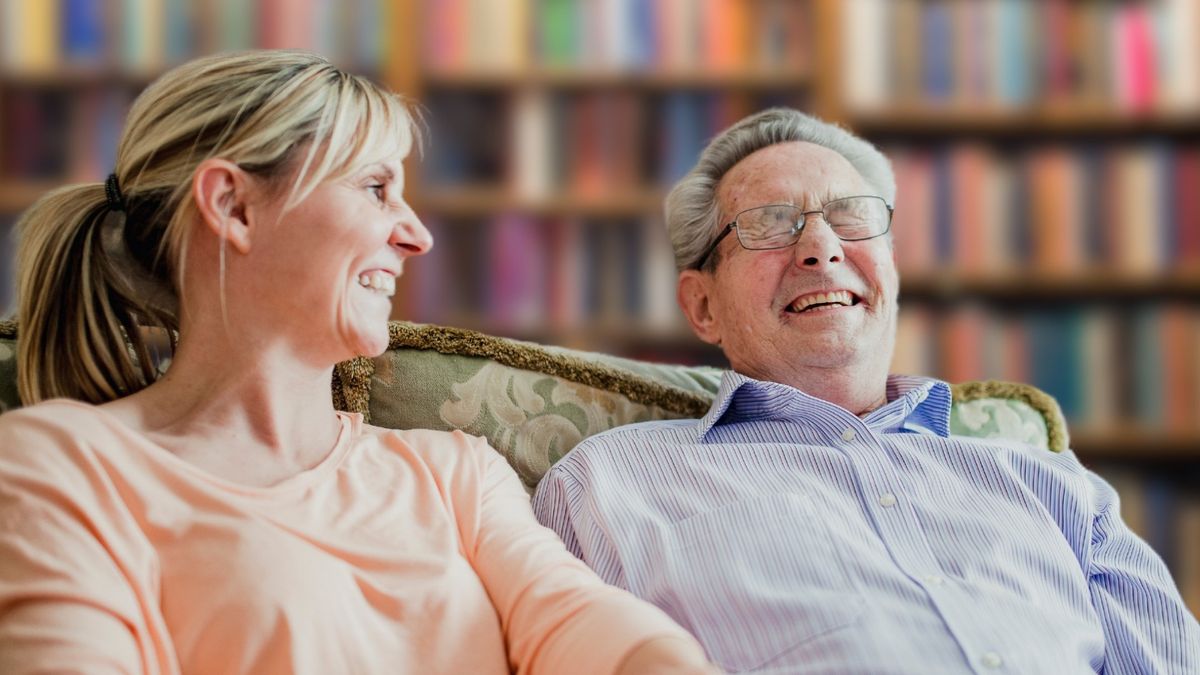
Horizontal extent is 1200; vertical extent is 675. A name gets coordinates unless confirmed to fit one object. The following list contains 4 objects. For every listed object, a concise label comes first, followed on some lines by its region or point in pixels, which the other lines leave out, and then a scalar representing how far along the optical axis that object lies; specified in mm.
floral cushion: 1262
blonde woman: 869
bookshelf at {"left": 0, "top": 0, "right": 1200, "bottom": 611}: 2635
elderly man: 1064
